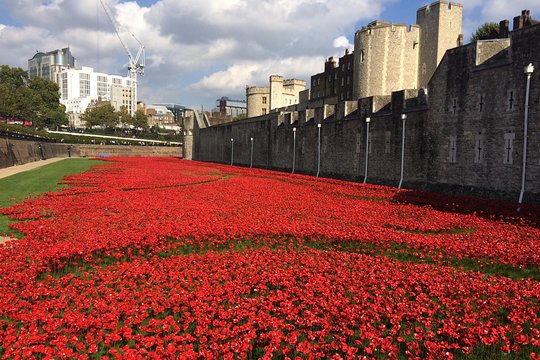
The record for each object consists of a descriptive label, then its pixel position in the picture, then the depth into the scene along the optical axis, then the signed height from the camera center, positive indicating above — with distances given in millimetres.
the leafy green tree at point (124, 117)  141375 +10415
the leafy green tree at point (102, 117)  134750 +9734
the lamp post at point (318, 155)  37281 -188
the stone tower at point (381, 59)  52969 +12366
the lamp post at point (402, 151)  26250 +267
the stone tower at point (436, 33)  56625 +16902
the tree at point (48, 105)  107500 +11304
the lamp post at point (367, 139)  29222 +1064
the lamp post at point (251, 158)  54912 -991
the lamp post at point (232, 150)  60812 +80
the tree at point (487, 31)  54881 +17147
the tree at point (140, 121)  145875 +9651
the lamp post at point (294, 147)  41900 +530
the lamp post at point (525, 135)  18141 +1032
